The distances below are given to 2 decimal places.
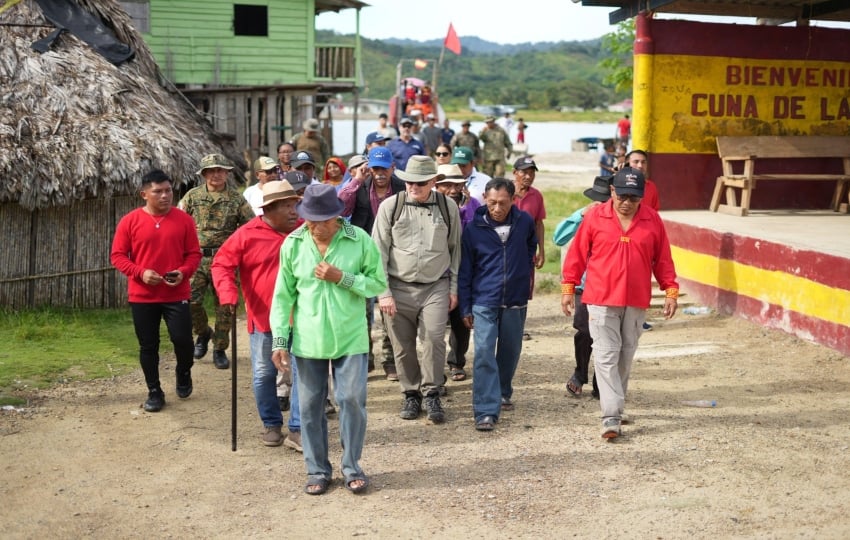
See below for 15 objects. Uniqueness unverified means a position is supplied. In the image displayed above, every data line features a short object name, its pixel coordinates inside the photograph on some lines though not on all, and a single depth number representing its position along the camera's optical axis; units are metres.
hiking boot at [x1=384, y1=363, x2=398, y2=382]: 8.49
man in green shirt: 5.60
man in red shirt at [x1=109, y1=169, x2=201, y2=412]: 7.40
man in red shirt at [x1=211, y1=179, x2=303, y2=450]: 6.35
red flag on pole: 40.75
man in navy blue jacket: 7.00
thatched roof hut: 10.53
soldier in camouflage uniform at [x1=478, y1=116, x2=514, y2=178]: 21.56
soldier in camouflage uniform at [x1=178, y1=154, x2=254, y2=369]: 8.40
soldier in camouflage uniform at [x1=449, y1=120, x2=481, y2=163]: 21.53
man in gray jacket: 7.00
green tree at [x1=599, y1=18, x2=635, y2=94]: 23.42
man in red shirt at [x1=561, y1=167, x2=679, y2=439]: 6.66
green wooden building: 26.44
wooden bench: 12.08
